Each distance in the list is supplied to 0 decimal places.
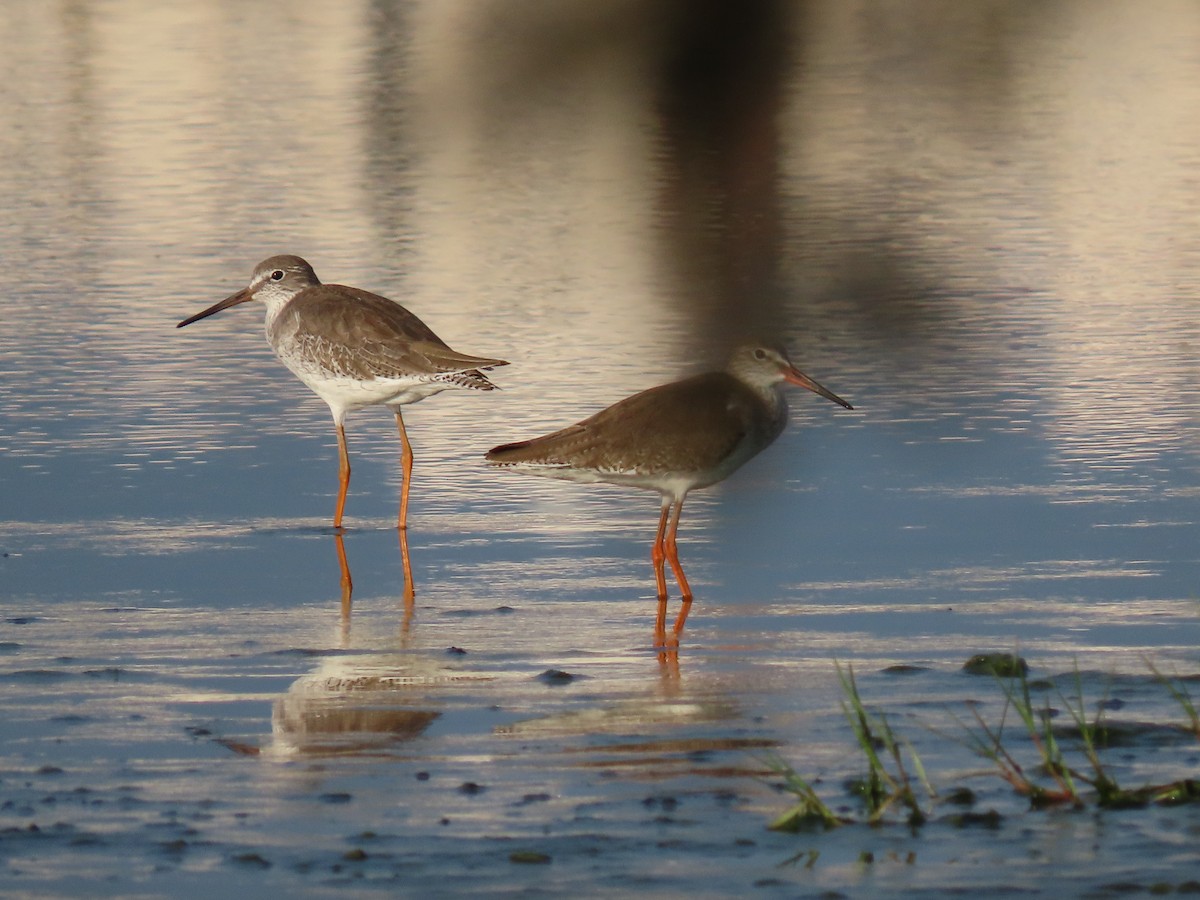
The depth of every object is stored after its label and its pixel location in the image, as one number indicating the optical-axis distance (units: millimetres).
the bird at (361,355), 18141
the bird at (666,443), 15531
